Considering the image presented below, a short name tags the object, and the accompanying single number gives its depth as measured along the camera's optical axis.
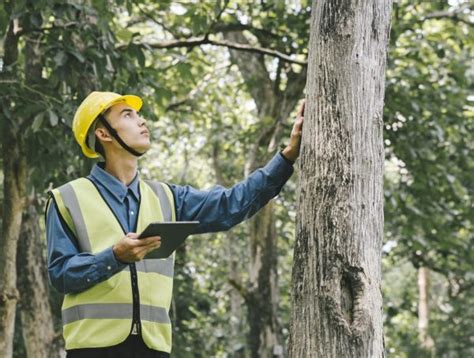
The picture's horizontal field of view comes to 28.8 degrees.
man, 3.27
